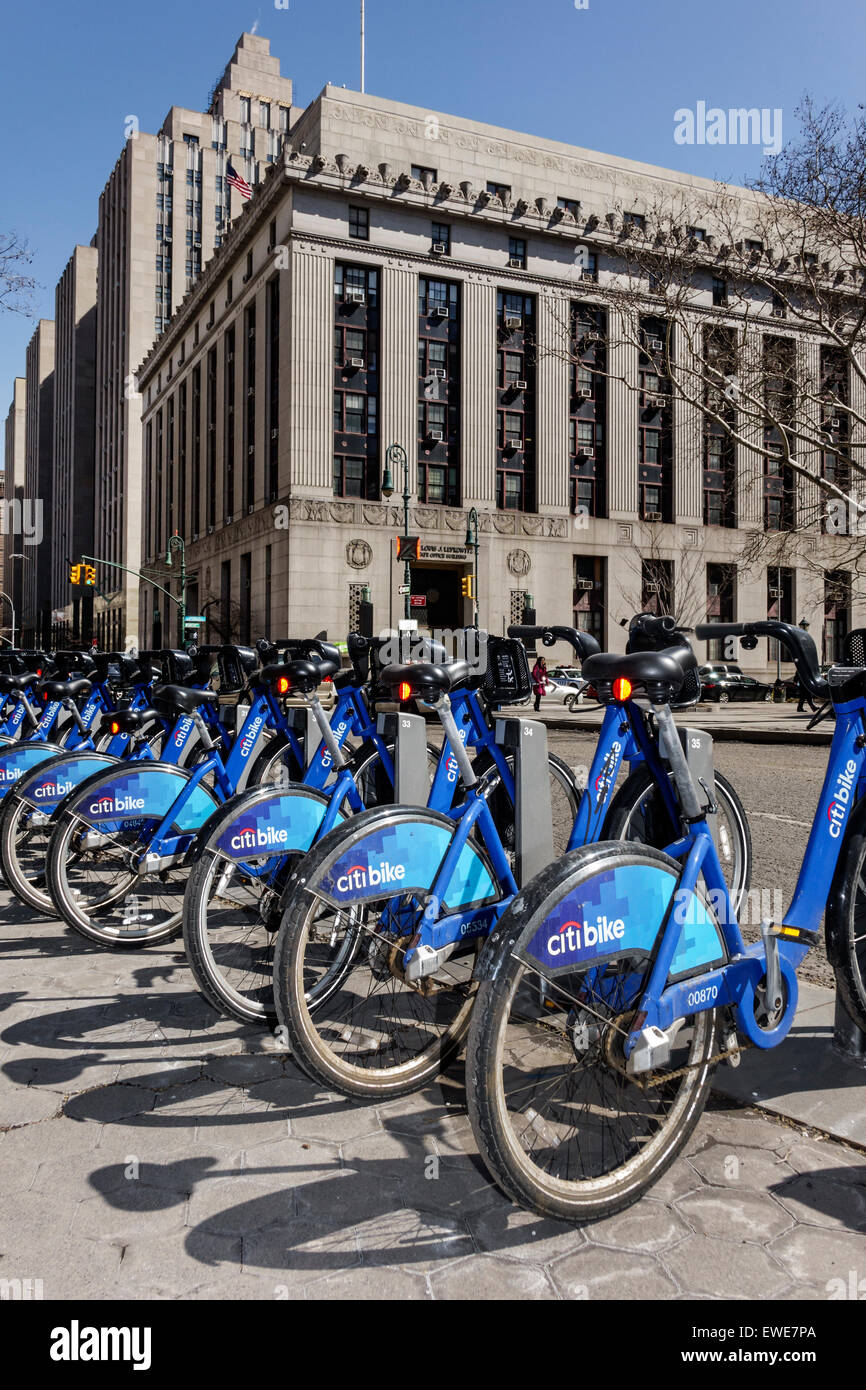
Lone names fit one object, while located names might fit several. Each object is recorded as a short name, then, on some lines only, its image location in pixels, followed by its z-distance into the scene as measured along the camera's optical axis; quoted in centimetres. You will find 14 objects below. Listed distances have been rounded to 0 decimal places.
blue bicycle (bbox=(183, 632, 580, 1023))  344
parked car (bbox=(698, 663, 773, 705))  3984
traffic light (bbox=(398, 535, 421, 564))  3080
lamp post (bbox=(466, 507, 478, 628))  4064
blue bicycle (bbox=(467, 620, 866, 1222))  214
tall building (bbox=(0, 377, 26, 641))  13769
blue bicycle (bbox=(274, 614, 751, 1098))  279
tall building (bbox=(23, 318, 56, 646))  12112
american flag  5303
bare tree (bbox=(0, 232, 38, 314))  1135
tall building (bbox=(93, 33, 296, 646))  8138
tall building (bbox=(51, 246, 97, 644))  10131
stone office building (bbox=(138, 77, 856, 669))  4659
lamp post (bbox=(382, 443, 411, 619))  3833
